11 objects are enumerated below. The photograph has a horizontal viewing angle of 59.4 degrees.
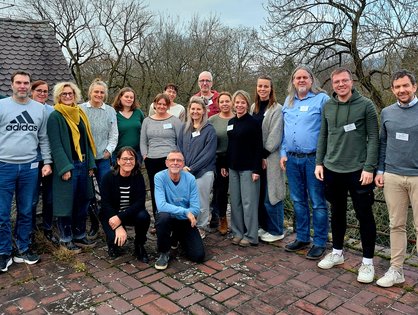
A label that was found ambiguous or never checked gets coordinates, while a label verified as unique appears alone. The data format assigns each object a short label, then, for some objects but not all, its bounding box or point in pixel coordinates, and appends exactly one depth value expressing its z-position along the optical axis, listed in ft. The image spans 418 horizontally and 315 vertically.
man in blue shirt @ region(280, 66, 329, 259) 13.14
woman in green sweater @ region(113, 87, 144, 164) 16.10
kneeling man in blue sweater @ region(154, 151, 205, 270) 13.44
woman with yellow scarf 13.55
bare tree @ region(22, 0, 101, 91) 64.08
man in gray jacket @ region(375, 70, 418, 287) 10.46
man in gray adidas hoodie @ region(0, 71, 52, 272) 12.64
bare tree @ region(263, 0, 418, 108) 37.55
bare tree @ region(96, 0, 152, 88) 67.77
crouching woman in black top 13.57
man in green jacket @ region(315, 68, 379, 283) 11.51
